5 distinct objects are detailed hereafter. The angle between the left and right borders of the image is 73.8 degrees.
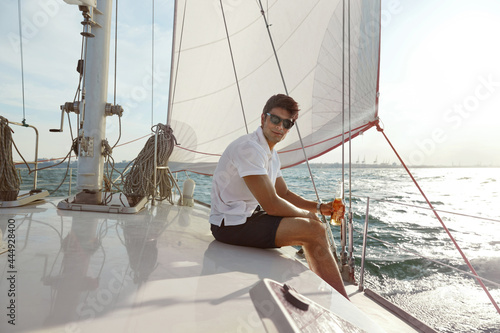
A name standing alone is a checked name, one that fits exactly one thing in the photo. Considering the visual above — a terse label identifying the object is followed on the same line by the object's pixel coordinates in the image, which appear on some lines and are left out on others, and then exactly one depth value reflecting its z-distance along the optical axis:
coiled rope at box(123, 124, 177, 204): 2.57
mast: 2.34
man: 1.38
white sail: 2.92
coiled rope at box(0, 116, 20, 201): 2.31
